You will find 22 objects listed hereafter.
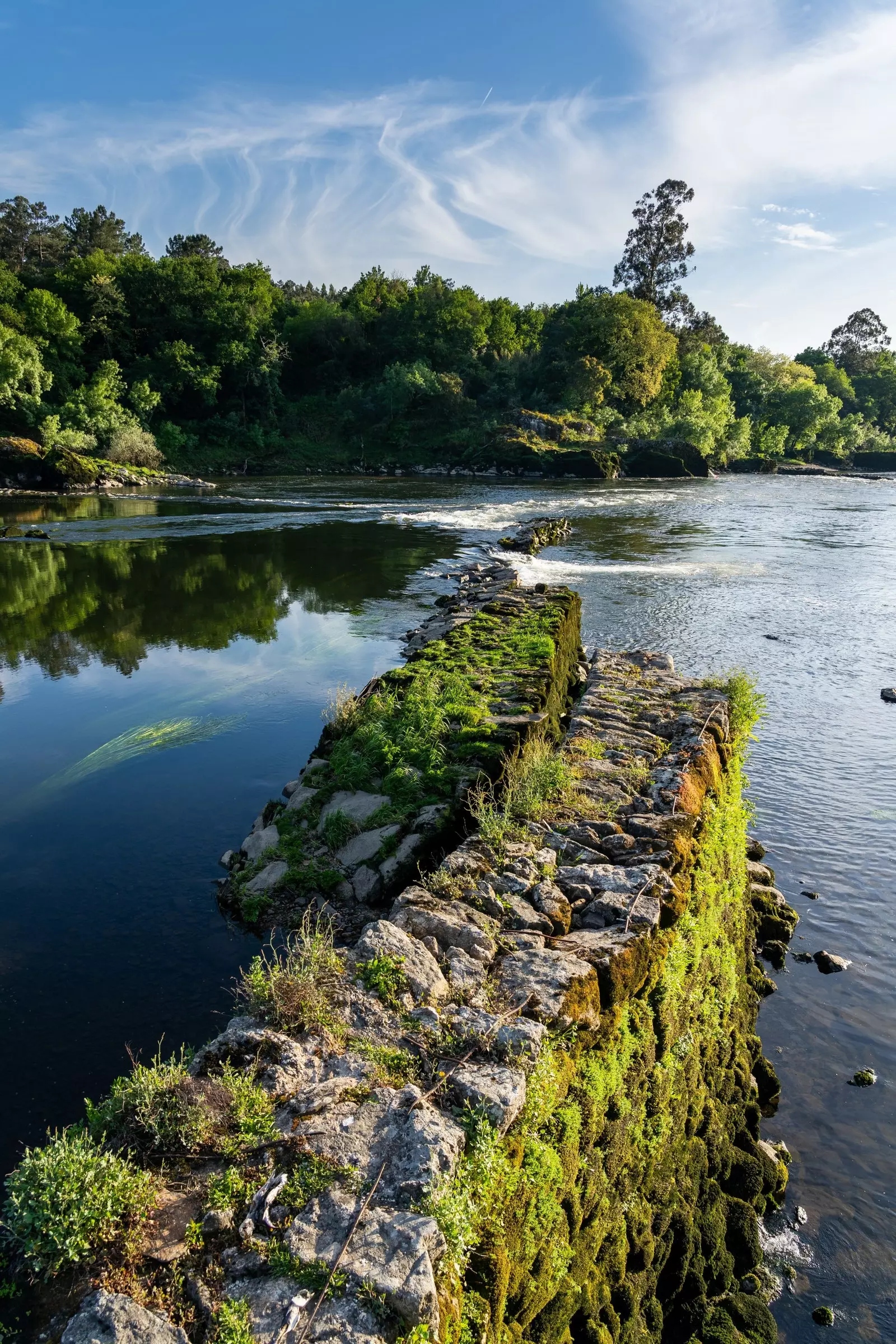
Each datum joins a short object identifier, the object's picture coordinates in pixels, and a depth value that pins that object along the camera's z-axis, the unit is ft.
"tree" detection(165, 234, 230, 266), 302.45
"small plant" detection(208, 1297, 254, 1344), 8.45
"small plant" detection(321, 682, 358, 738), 30.32
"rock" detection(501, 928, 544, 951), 15.74
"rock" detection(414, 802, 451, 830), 23.13
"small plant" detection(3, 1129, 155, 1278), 9.40
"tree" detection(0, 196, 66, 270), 276.00
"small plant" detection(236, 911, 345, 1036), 13.65
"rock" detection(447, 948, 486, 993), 14.54
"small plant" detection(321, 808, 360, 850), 24.18
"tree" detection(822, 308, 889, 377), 408.46
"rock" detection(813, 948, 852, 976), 23.38
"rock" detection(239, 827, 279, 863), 24.48
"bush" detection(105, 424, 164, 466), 159.74
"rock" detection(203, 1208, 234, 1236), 9.84
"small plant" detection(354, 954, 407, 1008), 14.16
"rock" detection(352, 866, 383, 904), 22.11
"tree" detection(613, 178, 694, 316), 291.99
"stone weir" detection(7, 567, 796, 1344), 9.47
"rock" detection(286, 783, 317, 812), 26.08
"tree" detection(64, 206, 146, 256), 287.48
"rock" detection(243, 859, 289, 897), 22.99
